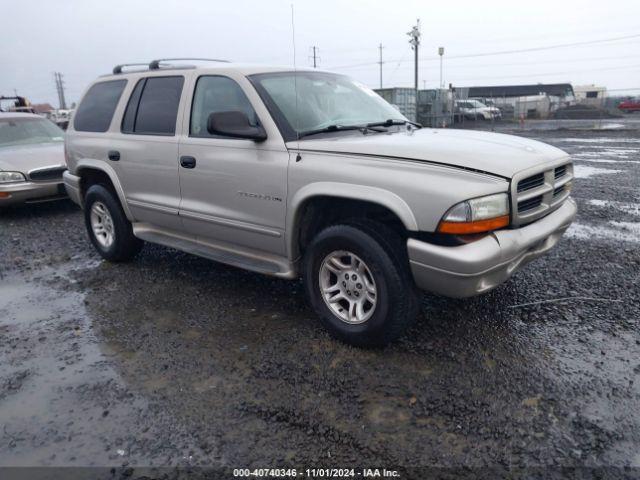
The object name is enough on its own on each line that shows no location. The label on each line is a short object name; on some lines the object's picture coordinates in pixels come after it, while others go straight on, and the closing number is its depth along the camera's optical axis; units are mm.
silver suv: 3014
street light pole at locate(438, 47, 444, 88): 30406
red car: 40794
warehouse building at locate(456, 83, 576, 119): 39844
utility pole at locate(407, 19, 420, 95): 34922
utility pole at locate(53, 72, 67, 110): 90438
